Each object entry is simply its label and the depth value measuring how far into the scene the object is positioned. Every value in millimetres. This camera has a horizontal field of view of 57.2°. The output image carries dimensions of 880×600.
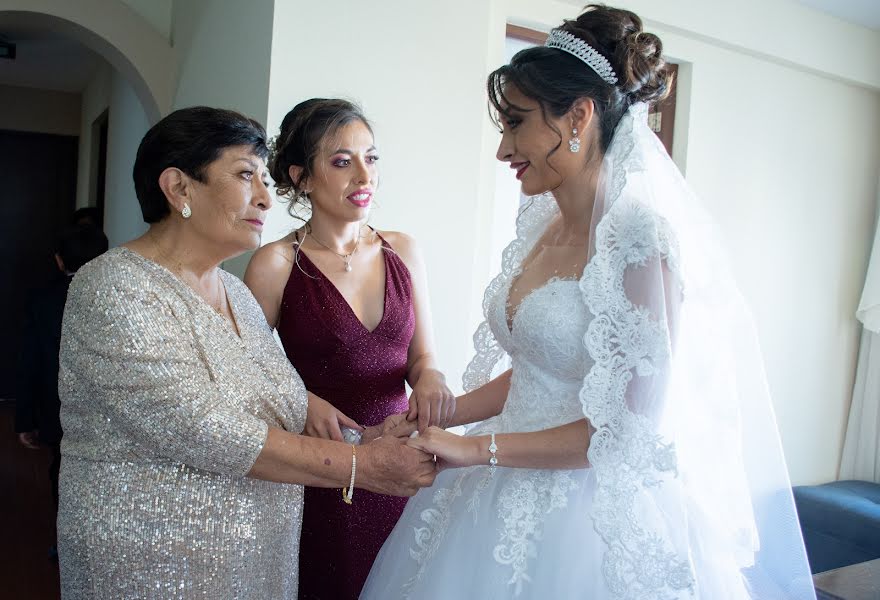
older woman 1396
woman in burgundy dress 2092
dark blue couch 4109
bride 1435
